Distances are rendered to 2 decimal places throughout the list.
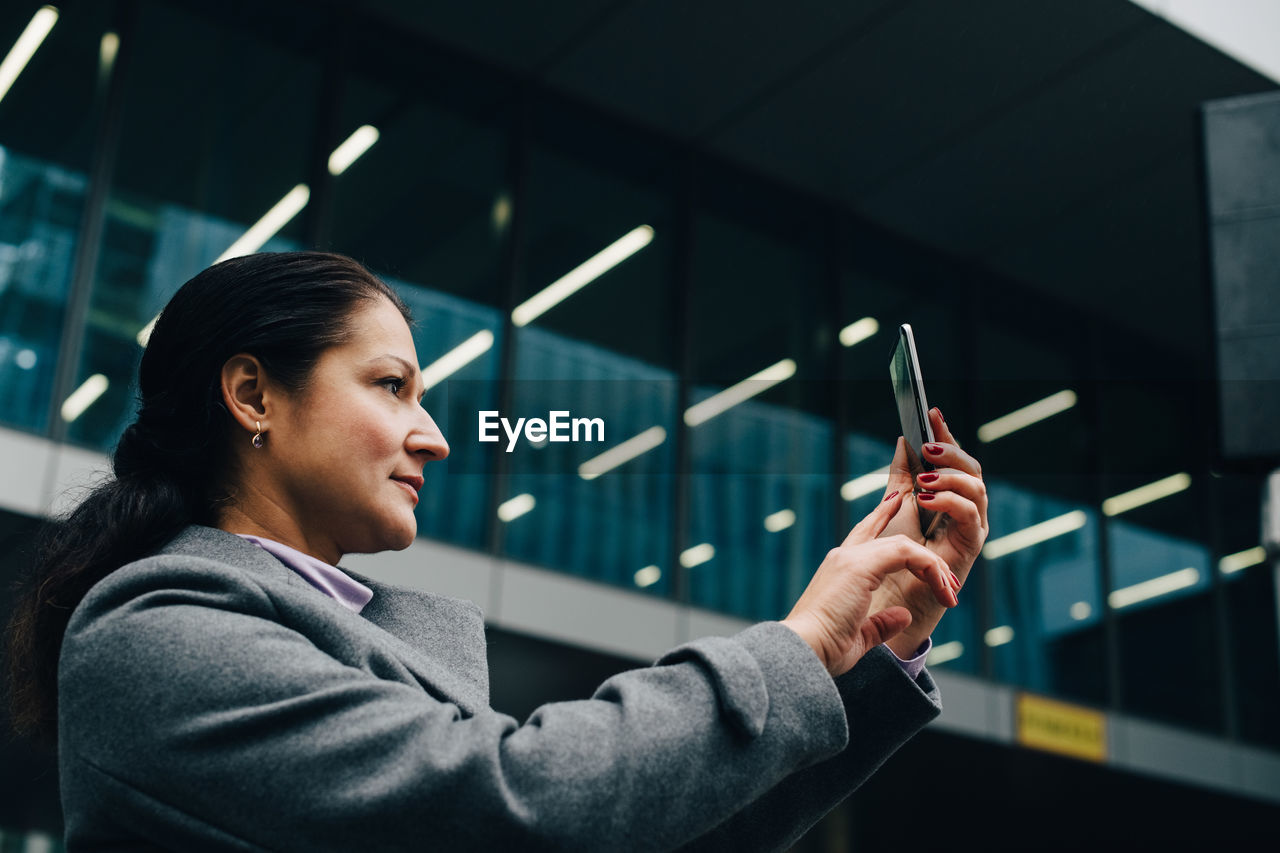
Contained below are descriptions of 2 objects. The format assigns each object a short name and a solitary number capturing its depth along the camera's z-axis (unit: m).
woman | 1.03
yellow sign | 8.32
